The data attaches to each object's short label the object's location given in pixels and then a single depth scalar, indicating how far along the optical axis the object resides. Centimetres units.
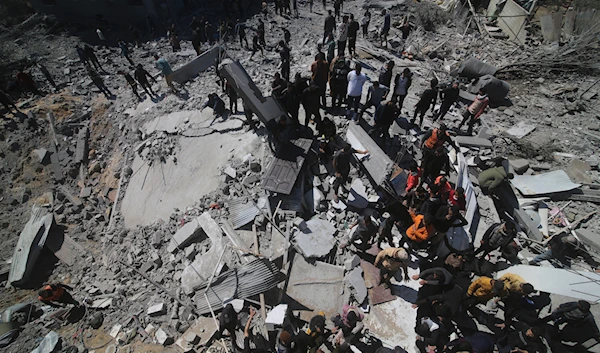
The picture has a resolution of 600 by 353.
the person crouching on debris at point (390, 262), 489
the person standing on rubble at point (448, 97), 748
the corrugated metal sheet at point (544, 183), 692
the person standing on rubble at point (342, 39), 1038
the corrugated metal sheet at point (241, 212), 679
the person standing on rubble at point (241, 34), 1408
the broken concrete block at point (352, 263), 592
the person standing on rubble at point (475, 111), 762
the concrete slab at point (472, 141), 800
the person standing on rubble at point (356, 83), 784
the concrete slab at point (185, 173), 813
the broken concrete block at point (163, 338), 559
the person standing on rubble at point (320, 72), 795
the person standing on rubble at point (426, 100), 731
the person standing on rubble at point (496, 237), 520
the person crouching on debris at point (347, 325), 433
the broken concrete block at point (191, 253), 675
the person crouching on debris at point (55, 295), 644
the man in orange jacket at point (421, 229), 528
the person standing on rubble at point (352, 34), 1040
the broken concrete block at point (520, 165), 756
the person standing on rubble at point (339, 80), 781
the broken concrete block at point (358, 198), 671
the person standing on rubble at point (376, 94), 763
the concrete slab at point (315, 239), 618
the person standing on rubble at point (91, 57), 1368
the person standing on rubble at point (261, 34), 1277
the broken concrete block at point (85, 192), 983
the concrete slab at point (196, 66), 1153
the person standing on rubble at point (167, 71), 1053
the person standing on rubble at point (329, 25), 1166
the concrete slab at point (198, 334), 547
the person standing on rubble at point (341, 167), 629
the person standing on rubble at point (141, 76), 1085
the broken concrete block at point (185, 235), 695
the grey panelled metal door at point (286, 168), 680
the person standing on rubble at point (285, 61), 996
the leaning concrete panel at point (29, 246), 822
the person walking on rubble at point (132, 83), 1117
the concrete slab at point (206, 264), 629
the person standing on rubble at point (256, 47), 1254
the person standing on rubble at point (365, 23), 1288
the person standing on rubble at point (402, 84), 755
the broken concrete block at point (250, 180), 749
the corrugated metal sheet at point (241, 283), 560
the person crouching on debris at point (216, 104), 955
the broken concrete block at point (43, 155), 1109
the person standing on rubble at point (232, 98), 901
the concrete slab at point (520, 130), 857
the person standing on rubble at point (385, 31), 1208
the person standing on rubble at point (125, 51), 1413
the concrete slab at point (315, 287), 562
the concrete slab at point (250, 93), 759
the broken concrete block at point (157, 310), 604
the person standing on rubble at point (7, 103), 1153
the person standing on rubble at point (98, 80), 1181
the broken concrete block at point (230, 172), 769
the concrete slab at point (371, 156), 666
